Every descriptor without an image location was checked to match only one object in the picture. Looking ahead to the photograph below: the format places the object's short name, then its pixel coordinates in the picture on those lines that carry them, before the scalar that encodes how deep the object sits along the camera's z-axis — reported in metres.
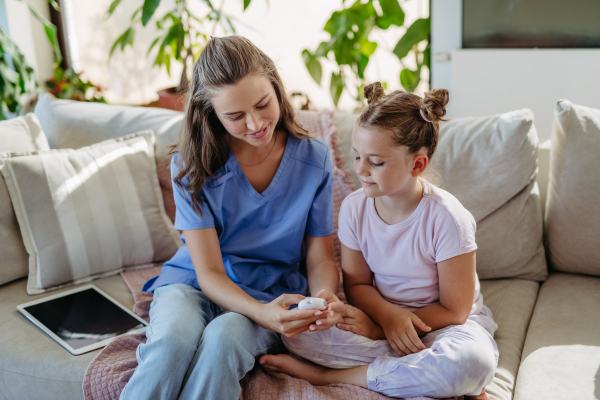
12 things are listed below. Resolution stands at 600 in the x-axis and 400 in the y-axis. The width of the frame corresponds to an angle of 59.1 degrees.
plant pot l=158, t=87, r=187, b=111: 2.37
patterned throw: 1.09
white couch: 1.13
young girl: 1.07
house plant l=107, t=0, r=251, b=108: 2.20
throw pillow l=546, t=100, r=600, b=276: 1.41
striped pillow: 1.48
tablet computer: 1.28
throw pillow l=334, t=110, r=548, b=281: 1.46
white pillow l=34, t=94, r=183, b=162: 1.81
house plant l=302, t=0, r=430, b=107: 2.20
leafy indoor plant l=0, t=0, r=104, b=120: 2.14
